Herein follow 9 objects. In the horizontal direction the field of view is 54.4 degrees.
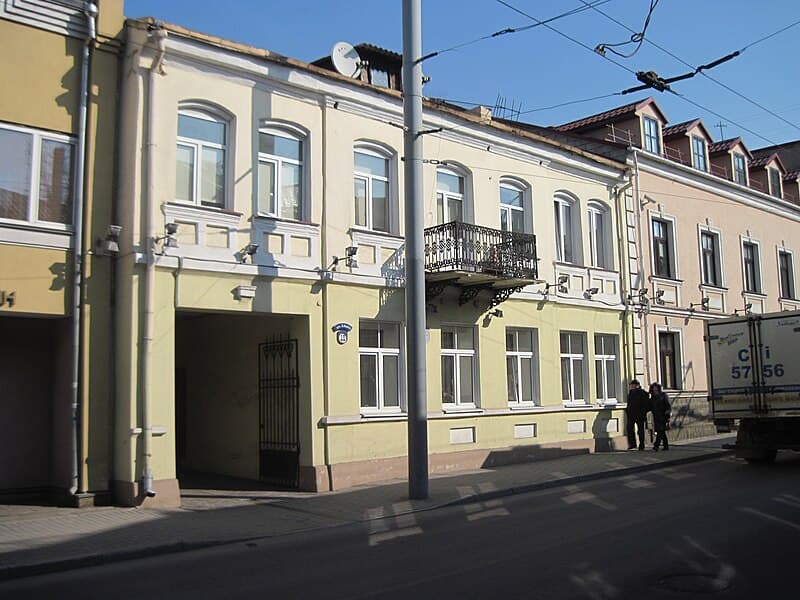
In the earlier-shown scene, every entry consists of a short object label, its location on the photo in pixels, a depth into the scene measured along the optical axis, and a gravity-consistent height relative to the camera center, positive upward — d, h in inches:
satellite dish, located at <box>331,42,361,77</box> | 642.2 +276.8
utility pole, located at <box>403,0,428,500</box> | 508.1 +86.8
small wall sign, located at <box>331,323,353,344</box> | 594.5 +46.9
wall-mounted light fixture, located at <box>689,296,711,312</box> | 993.8 +102.6
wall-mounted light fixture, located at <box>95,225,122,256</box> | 502.8 +99.7
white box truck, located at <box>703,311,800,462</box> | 648.4 +2.3
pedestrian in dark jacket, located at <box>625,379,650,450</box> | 790.5 -21.0
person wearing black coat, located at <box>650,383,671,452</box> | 781.9 -29.1
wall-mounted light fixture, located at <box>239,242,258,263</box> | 546.0 +100.2
